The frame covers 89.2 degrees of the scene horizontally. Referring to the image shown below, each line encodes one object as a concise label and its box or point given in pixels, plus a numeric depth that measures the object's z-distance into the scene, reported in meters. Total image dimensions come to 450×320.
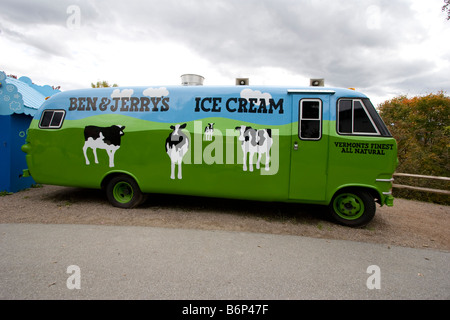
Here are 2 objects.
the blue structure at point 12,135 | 6.54
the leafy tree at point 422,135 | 10.73
